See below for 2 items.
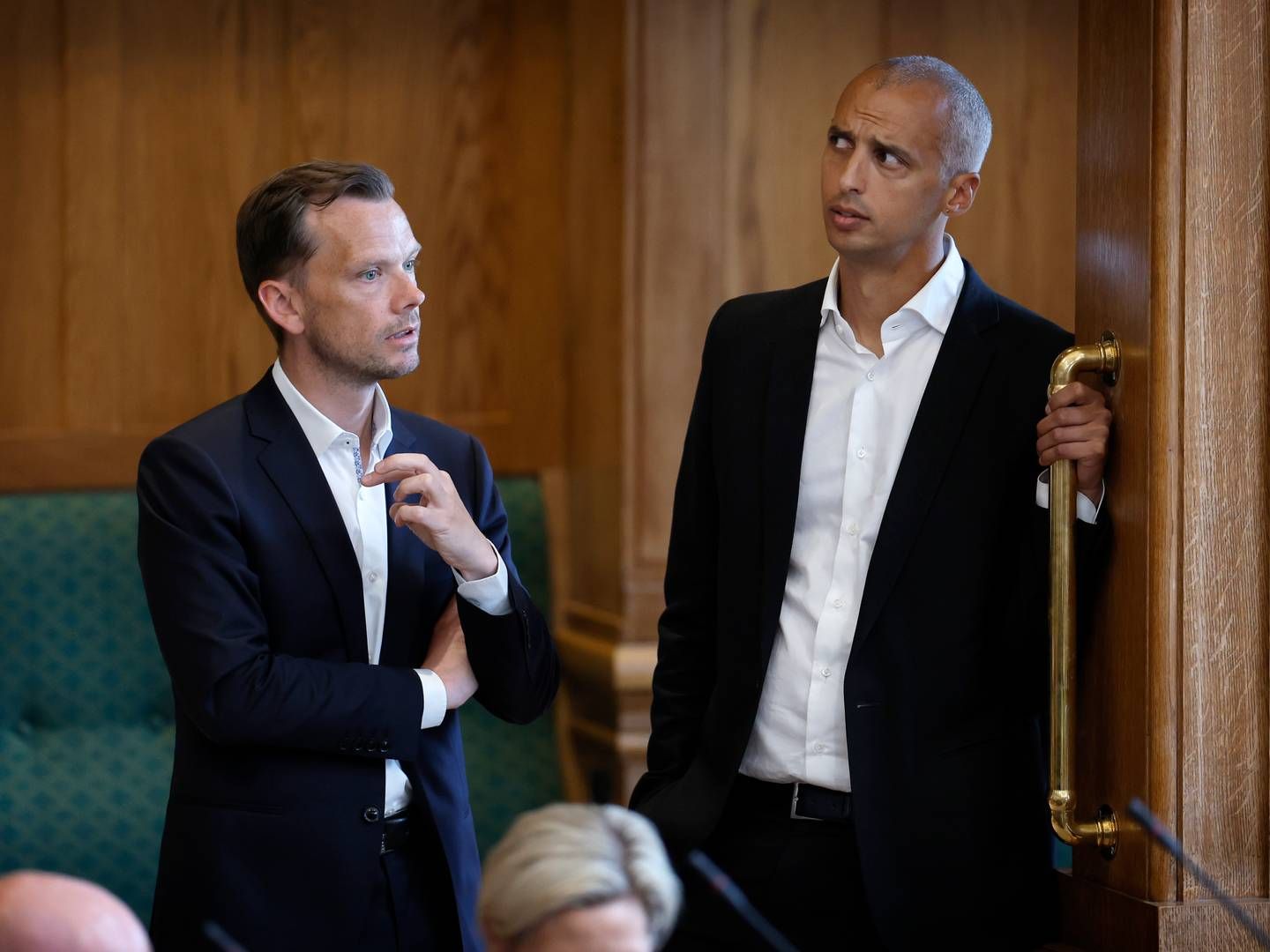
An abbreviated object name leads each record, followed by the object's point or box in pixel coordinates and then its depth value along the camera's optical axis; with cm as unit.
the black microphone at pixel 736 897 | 551
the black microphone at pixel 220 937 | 546
